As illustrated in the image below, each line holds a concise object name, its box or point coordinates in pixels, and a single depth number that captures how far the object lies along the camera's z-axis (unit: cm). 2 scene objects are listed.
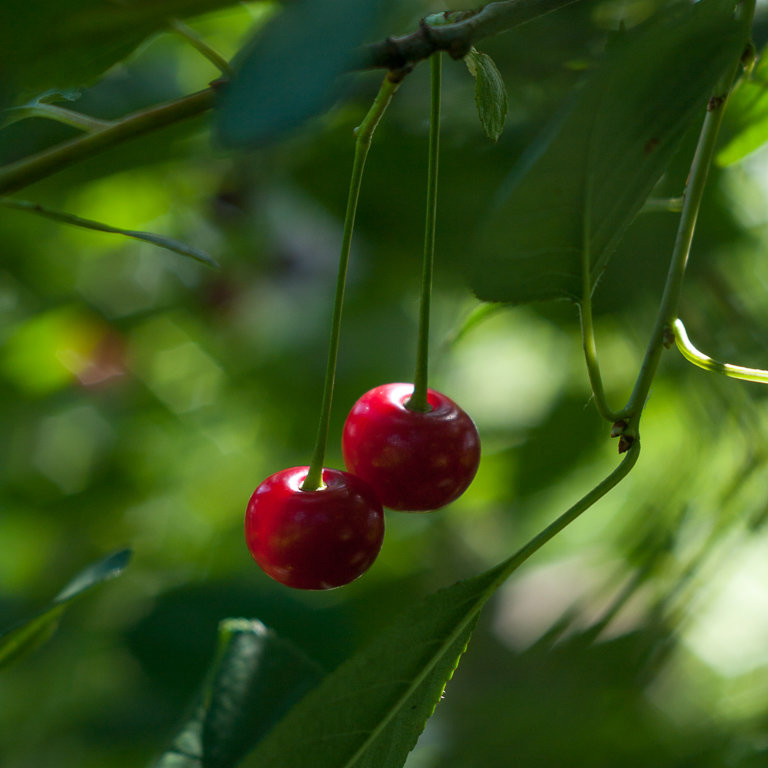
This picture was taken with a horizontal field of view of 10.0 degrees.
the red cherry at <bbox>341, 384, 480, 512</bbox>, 59
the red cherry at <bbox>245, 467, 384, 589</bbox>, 58
